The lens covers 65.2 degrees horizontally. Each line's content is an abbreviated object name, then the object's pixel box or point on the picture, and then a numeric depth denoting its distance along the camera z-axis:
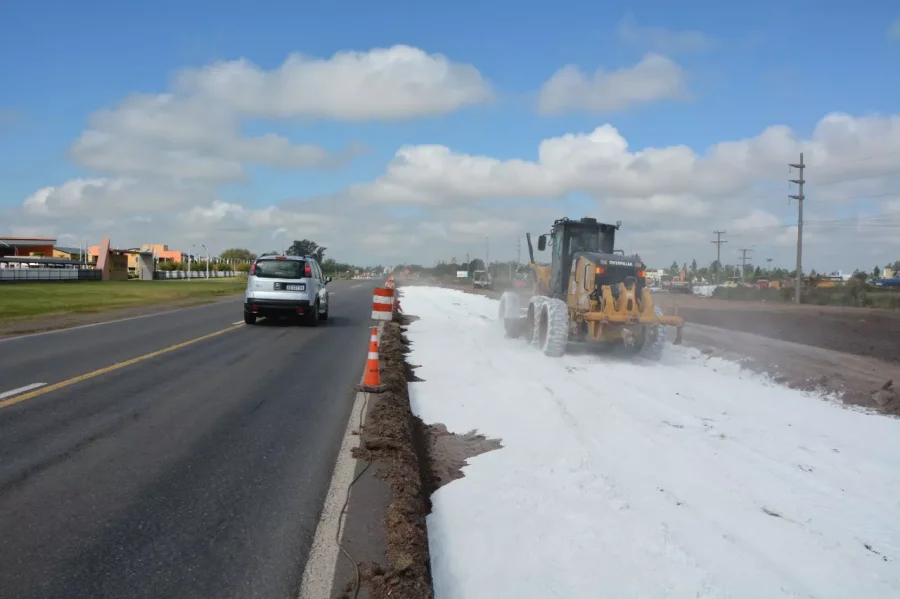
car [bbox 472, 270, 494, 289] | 65.94
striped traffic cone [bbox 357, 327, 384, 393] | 9.83
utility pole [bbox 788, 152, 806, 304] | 43.09
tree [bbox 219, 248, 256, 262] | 163.75
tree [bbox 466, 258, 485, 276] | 102.75
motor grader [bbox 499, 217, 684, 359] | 13.98
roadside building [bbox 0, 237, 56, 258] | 83.91
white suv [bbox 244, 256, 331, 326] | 18.80
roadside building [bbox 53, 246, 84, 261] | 91.79
